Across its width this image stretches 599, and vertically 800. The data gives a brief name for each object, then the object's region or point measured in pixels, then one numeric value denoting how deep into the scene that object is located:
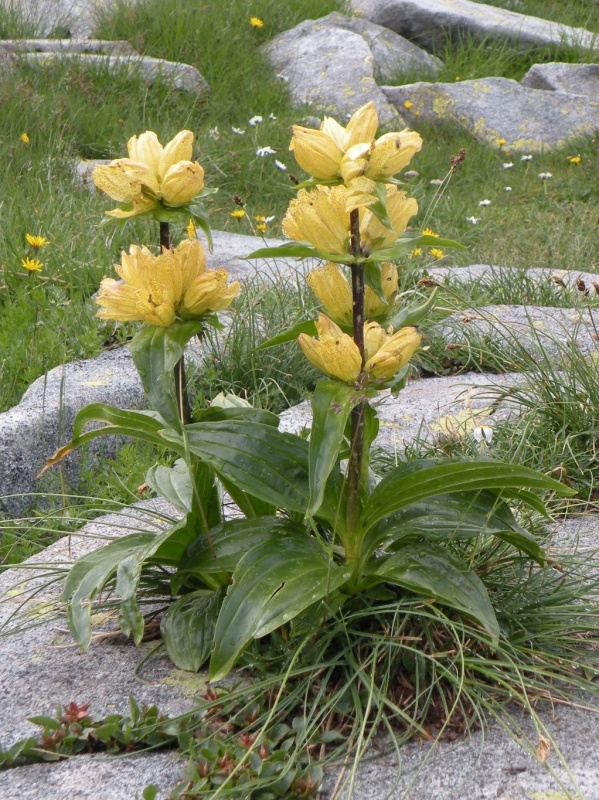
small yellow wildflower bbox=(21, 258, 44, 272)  3.27
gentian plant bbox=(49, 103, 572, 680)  1.68
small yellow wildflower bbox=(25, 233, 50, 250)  3.40
